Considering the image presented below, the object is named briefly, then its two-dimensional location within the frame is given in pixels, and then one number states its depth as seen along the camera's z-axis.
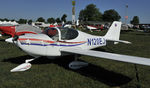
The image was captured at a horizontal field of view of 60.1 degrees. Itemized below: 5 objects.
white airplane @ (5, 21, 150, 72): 4.54
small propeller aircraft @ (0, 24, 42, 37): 12.63
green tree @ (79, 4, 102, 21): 107.53
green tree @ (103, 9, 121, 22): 104.81
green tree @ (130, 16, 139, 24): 124.87
